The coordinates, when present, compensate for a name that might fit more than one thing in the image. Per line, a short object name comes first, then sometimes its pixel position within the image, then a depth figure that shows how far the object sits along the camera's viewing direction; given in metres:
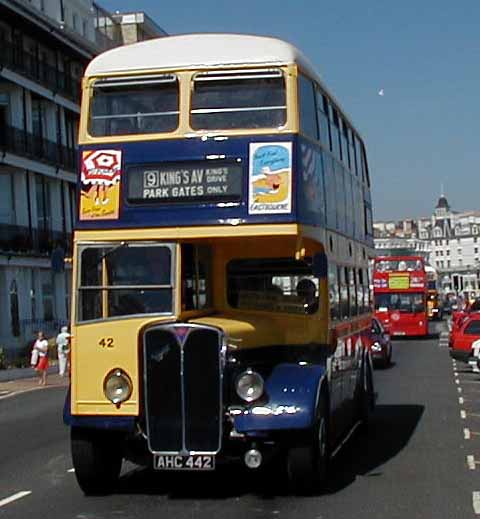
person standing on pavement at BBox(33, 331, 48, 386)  33.03
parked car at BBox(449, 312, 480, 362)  32.72
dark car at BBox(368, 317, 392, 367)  32.81
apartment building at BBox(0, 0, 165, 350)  47.66
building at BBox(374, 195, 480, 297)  178.62
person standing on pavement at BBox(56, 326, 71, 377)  37.03
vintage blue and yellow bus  11.06
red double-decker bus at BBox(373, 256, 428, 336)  53.31
